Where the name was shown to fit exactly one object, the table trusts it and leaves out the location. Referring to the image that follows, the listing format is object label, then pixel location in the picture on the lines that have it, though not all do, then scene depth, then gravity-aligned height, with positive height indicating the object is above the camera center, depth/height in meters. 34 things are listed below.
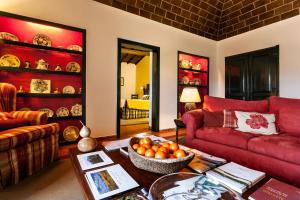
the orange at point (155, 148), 1.06 -0.31
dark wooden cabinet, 4.01 +0.64
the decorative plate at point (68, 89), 2.97 +0.18
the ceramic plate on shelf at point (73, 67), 2.99 +0.57
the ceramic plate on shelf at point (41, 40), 2.69 +0.95
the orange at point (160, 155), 0.97 -0.32
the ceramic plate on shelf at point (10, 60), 2.45 +0.57
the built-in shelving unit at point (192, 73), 4.49 +0.74
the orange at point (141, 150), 1.03 -0.32
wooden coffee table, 0.84 -0.44
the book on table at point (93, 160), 1.11 -0.42
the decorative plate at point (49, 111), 2.77 -0.19
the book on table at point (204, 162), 1.09 -0.43
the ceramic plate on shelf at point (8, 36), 2.43 +0.91
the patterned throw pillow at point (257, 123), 2.04 -0.29
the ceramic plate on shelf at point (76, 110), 3.03 -0.19
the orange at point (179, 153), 1.00 -0.32
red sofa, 1.57 -0.45
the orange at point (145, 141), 1.21 -0.30
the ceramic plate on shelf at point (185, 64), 4.52 +0.96
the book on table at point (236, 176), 0.87 -0.43
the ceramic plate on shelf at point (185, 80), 4.59 +0.53
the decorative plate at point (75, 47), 2.97 +0.91
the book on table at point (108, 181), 0.80 -0.43
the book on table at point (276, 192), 0.78 -0.44
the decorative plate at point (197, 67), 4.85 +0.94
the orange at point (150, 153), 0.99 -0.32
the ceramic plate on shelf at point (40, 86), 2.69 +0.22
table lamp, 3.12 +0.06
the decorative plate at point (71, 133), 2.96 -0.60
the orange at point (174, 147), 1.12 -0.32
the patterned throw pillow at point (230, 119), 2.29 -0.27
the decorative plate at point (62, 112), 2.92 -0.22
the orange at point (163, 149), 1.04 -0.31
